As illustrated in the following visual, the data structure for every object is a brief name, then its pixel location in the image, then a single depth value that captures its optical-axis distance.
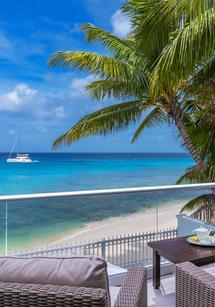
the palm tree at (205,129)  7.18
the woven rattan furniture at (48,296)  1.33
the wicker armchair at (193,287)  2.14
